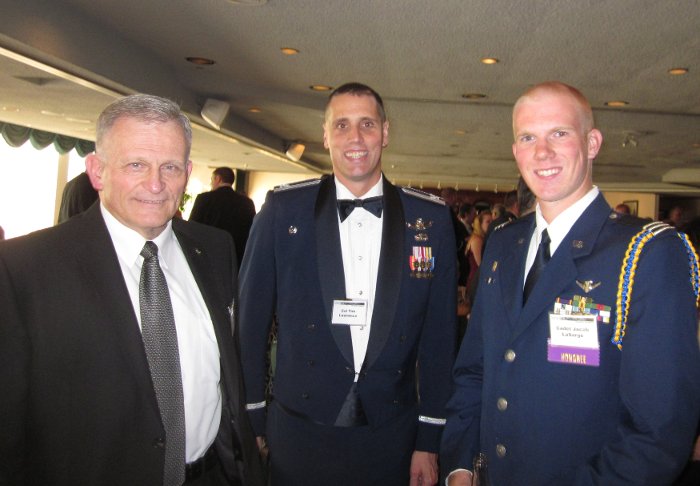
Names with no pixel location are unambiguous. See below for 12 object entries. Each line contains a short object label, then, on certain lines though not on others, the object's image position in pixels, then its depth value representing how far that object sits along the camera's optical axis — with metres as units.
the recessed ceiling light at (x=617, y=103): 7.00
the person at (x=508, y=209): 4.30
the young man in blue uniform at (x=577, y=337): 1.22
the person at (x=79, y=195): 3.21
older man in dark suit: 1.24
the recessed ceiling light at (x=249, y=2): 4.11
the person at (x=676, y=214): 9.62
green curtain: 10.33
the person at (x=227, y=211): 5.38
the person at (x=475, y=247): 5.55
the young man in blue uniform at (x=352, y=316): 1.89
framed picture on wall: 19.23
